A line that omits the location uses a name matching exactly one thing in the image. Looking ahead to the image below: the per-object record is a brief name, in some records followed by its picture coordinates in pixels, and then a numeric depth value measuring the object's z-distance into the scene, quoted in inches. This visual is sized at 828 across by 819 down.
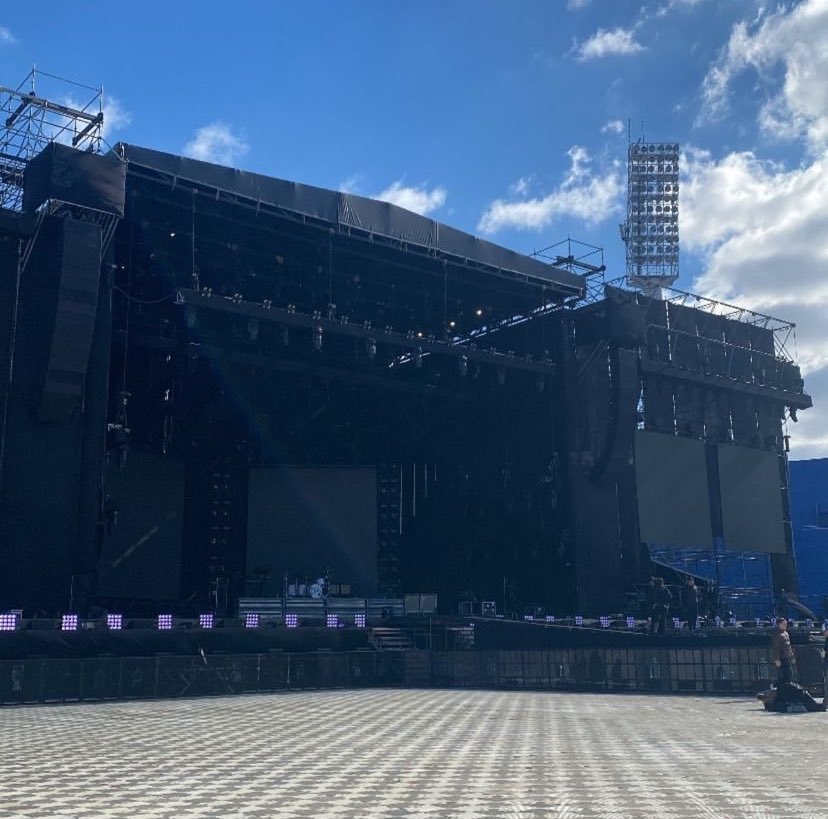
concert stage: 1087.6
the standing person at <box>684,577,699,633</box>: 1430.9
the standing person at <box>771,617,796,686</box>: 702.5
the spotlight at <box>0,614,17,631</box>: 919.0
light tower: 2367.1
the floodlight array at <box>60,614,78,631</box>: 962.7
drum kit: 1515.7
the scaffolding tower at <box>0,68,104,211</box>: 1128.8
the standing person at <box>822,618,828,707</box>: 713.2
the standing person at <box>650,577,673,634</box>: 1272.8
